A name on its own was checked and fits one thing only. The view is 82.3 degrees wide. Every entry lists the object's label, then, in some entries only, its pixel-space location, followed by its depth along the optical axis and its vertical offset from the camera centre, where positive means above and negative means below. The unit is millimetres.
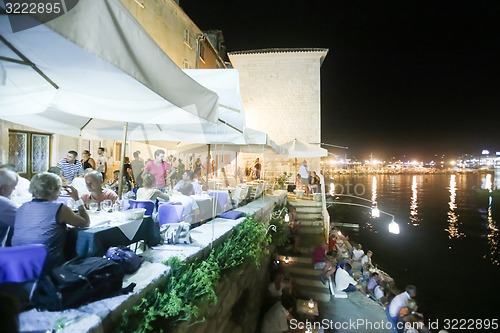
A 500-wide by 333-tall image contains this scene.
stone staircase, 8523 -2961
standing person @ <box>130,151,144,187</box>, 9047 -107
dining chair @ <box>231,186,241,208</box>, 8034 -871
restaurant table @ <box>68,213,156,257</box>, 2850 -788
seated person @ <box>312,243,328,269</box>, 9167 -2875
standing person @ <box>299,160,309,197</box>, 14383 -552
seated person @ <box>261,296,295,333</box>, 6199 -3358
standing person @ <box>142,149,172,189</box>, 6770 -95
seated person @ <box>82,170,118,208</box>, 4383 -390
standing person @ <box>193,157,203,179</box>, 14148 -56
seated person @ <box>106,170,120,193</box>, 8297 -592
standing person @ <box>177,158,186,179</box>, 13438 -165
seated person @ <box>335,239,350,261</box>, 13102 -4003
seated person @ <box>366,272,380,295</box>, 11172 -4580
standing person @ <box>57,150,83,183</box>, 6410 -83
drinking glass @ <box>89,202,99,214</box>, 3789 -586
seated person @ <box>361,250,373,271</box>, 13570 -4543
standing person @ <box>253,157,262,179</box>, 15579 -106
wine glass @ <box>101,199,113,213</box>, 3801 -555
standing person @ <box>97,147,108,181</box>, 8508 +66
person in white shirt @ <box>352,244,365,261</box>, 14512 -4402
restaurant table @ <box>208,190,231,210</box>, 6945 -836
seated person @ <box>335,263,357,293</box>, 8836 -3520
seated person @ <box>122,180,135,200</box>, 7963 -609
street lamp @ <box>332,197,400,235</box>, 9664 -1987
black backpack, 2199 -975
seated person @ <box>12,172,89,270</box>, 2482 -503
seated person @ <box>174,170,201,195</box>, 6400 -458
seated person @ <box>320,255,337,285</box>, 8836 -3192
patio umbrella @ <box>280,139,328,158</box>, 12875 +812
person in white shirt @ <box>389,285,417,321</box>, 8570 -4050
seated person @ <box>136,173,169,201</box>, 4801 -444
